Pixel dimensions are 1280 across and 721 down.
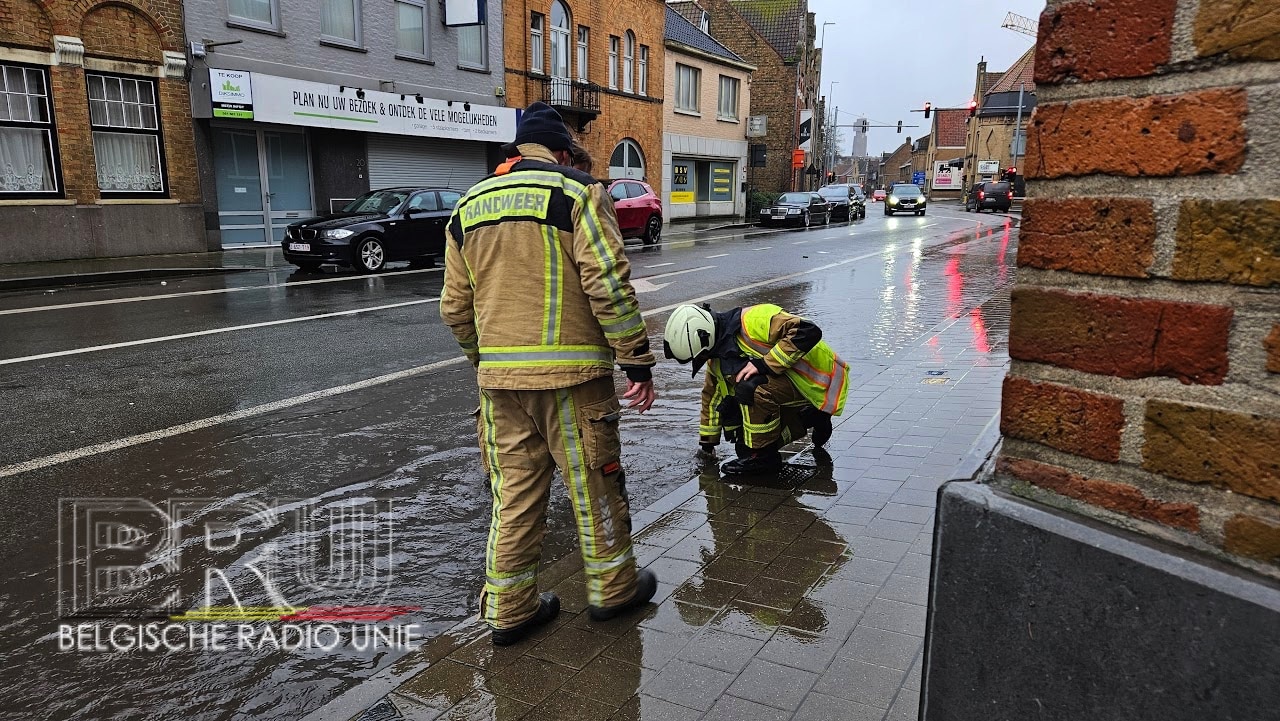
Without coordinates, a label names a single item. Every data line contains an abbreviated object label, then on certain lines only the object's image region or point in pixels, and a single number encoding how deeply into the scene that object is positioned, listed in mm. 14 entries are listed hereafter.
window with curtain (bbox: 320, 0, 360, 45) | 20375
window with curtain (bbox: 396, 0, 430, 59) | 22188
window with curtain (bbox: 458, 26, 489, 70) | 23938
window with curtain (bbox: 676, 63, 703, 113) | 35541
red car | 21828
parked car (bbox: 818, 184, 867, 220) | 36012
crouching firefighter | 4672
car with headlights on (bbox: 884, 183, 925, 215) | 42094
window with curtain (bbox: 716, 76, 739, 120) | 39062
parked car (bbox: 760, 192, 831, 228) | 31500
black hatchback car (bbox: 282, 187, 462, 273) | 14797
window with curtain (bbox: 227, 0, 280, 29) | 18250
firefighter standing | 2967
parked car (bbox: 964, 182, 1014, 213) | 46156
